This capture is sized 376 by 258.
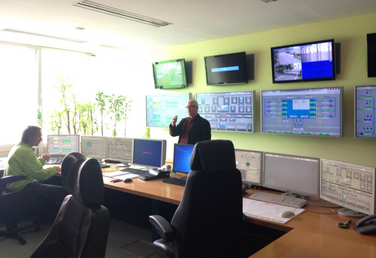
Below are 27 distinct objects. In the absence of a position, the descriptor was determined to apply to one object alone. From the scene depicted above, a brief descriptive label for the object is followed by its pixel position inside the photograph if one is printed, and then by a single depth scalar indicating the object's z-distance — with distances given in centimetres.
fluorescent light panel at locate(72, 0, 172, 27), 384
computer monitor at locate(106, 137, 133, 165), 435
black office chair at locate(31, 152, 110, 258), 156
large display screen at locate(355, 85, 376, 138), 414
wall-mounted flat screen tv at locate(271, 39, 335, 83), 442
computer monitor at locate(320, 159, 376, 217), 218
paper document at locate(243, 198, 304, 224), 232
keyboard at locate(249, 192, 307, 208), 260
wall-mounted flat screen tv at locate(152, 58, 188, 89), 609
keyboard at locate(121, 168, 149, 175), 390
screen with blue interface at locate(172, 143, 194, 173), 360
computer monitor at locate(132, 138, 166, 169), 394
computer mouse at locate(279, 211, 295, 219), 233
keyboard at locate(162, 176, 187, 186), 336
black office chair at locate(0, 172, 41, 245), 364
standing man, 458
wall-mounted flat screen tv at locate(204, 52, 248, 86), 528
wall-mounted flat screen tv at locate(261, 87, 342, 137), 444
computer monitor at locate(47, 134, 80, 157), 475
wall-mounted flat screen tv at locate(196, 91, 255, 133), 526
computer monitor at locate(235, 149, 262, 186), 302
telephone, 203
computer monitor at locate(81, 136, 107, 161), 459
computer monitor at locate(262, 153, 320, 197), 266
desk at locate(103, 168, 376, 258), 180
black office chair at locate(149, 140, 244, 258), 203
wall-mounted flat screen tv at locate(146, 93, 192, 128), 610
